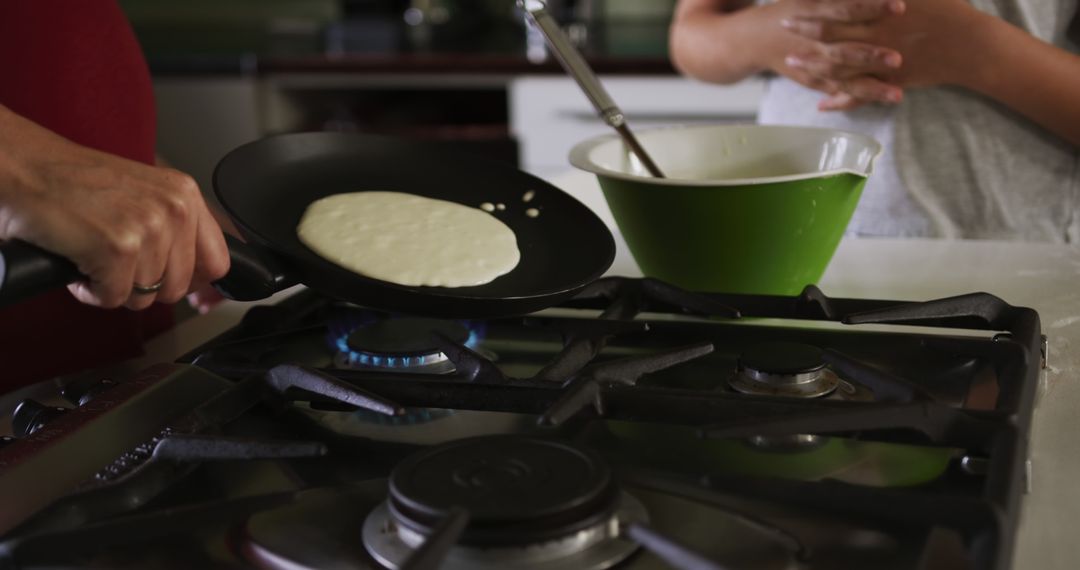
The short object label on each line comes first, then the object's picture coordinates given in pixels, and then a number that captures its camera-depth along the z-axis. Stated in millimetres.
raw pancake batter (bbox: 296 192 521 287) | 632
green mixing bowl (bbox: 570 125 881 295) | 705
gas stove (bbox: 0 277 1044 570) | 388
